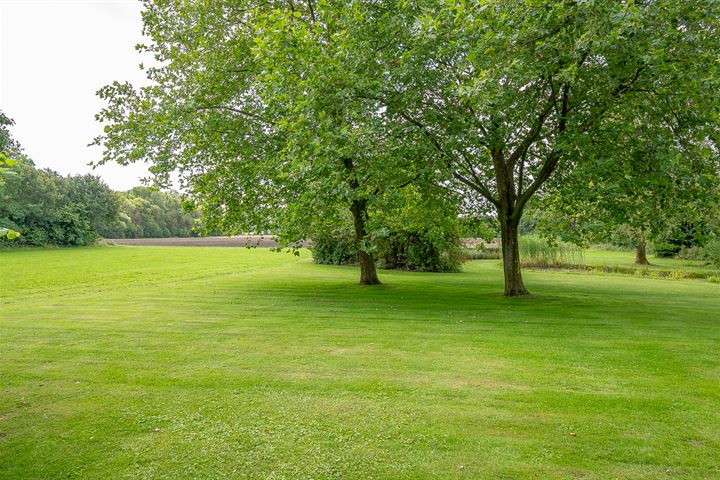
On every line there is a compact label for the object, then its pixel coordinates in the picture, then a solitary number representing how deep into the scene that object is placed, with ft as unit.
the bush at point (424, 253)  81.35
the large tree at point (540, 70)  29.35
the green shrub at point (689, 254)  99.98
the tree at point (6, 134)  110.52
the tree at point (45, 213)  151.44
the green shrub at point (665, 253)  105.60
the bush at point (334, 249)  92.17
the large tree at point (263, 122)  35.65
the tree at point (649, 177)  31.71
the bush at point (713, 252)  65.59
